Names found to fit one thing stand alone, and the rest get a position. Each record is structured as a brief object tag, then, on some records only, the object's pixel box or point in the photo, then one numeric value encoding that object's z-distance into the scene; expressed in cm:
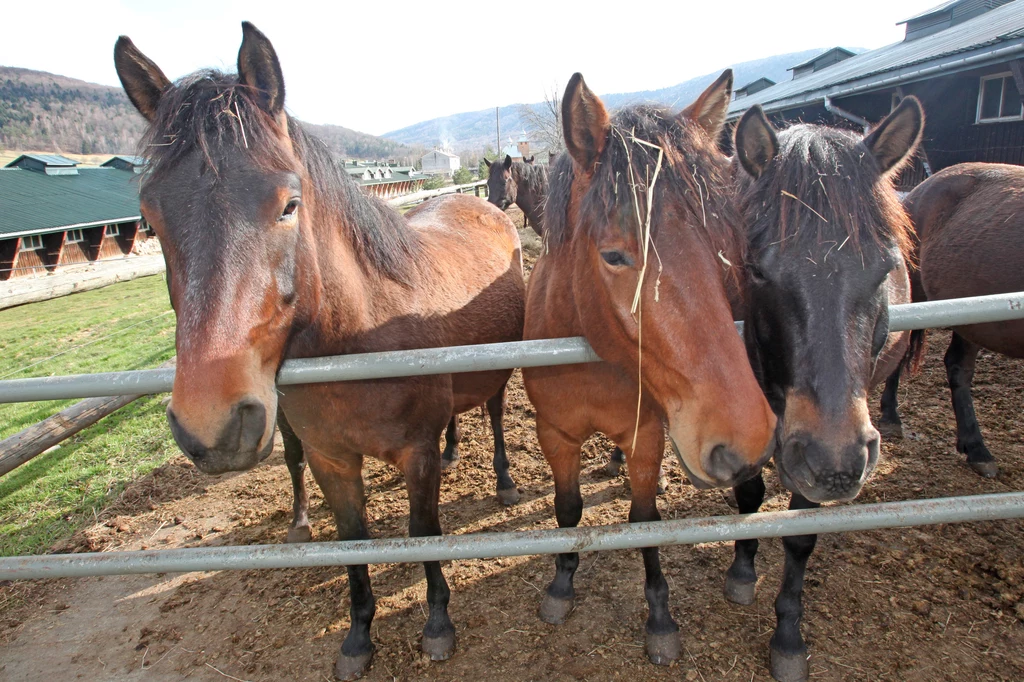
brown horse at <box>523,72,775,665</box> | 147
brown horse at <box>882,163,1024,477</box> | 341
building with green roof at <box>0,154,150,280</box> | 2030
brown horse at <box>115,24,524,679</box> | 142
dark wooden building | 902
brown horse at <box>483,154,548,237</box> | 1227
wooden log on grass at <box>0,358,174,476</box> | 414
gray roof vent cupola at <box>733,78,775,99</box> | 3303
